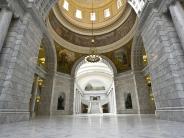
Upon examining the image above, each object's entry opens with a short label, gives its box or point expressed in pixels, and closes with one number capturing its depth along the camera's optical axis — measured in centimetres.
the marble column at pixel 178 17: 682
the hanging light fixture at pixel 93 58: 1955
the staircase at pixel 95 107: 4353
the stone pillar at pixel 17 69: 665
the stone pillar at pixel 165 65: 664
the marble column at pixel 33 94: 1422
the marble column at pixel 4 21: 680
